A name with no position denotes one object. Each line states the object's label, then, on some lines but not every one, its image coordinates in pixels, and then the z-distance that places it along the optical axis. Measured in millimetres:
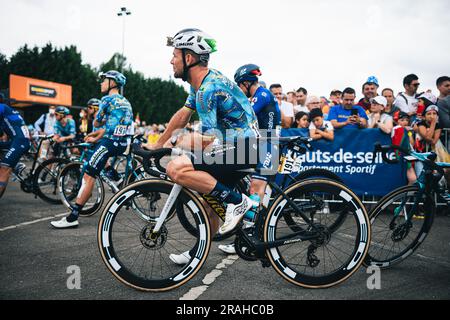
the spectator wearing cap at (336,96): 8836
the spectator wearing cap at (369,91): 7762
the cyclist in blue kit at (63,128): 9684
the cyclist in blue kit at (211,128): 2844
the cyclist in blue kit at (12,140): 5918
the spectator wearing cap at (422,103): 6418
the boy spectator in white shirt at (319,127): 6629
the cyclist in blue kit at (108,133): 5293
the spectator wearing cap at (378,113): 6949
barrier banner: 6547
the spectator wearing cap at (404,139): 6427
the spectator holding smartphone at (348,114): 6852
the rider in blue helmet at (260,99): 4512
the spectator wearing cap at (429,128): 6137
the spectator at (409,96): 7492
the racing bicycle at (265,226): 2920
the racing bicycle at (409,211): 3506
